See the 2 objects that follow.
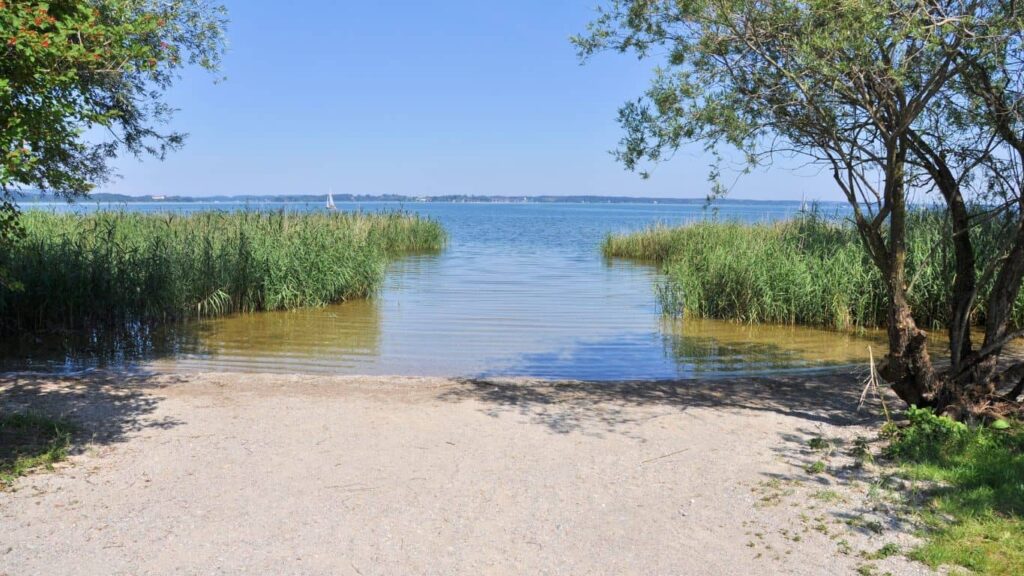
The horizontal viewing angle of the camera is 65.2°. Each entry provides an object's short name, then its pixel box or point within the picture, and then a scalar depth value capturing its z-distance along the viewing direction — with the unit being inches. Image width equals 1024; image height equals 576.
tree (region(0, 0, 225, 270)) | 179.2
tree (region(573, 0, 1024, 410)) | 237.1
